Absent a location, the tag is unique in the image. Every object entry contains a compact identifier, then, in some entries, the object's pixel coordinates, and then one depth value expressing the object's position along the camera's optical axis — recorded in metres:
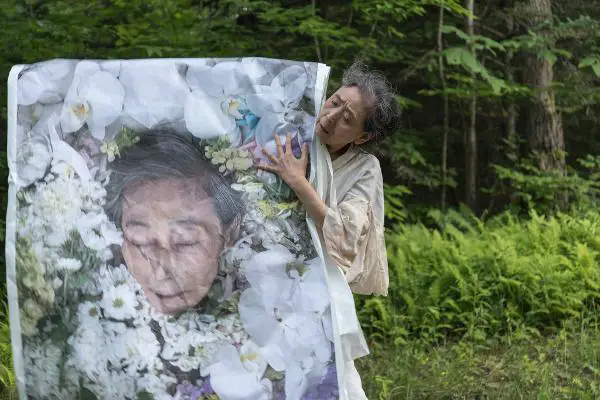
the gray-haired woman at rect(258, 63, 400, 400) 2.89
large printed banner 2.83
